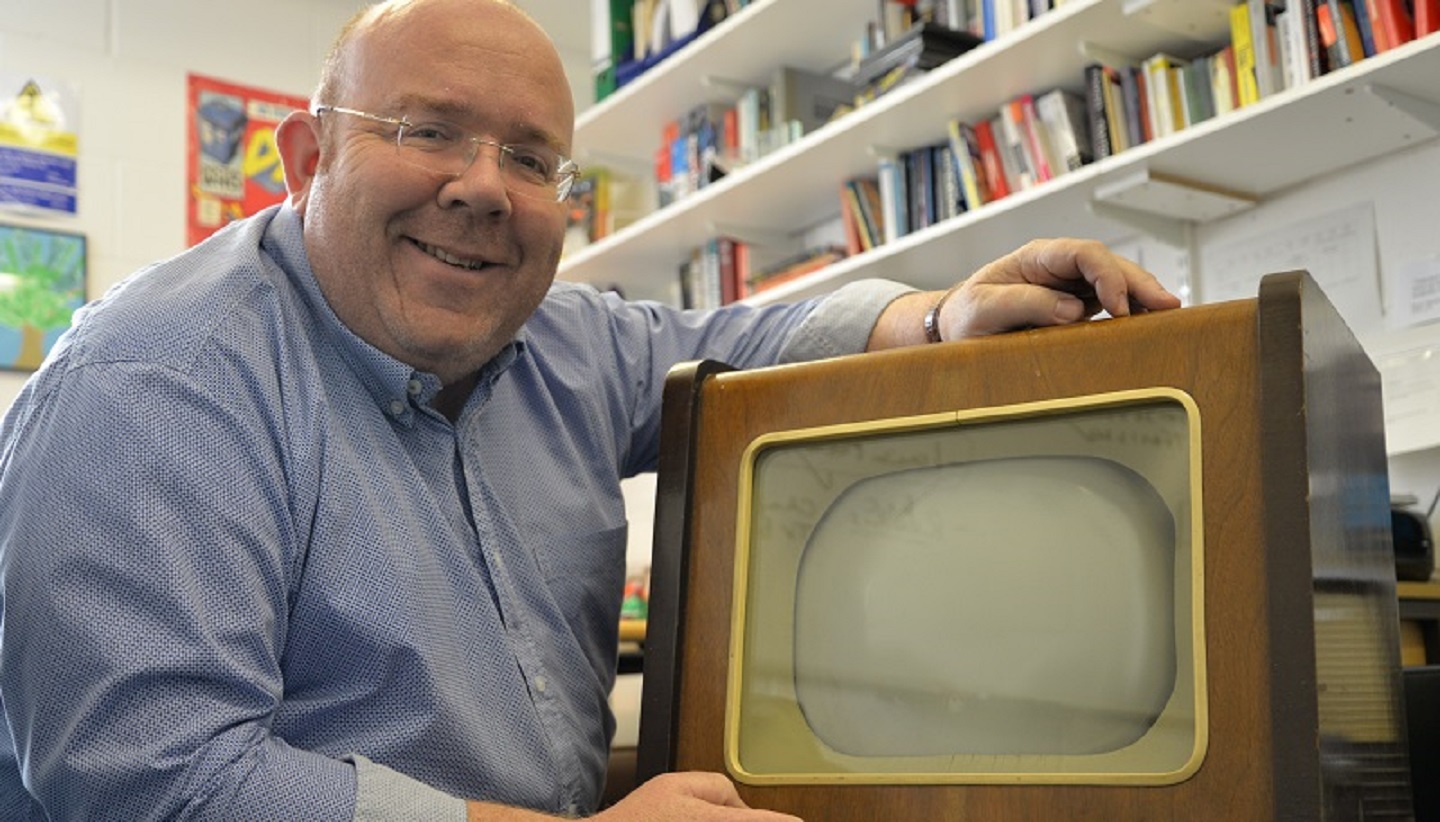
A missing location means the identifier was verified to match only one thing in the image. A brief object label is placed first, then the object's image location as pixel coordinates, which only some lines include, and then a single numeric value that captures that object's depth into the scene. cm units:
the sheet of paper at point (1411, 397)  237
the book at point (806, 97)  350
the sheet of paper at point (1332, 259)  249
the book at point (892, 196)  310
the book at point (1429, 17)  213
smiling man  89
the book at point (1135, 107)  260
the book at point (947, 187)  296
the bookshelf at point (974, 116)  229
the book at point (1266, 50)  238
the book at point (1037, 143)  278
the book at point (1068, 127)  270
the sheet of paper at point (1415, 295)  240
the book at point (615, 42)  398
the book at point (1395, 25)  218
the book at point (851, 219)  326
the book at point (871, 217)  323
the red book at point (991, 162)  290
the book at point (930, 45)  289
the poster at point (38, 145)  409
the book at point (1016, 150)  282
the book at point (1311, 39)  229
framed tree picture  401
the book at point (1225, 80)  246
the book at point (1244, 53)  241
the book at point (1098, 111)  264
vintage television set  77
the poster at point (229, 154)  439
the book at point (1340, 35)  224
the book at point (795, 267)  332
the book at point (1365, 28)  223
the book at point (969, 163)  292
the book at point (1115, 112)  263
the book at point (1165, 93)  254
